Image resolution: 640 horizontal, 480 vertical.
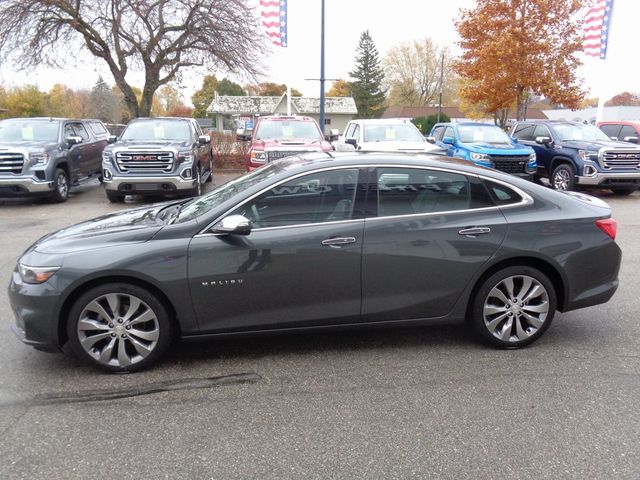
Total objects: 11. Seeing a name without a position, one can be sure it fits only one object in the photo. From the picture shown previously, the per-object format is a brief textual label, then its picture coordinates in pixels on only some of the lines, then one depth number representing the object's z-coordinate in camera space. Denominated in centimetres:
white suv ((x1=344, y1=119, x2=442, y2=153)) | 1214
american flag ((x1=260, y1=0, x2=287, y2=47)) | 1831
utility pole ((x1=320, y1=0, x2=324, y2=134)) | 1921
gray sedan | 367
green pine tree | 7588
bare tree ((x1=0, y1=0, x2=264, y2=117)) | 1972
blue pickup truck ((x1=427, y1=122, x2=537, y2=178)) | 1313
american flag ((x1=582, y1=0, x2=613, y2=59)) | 1895
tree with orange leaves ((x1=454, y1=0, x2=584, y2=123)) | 2100
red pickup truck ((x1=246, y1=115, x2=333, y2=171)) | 1140
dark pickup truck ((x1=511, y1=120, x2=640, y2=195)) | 1238
